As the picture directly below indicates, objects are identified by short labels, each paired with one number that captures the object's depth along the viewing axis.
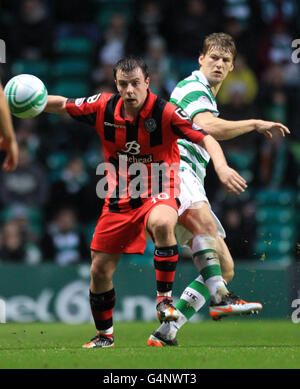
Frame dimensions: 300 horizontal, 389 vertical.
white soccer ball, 12.85
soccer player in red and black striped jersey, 12.82
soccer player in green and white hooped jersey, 12.91
